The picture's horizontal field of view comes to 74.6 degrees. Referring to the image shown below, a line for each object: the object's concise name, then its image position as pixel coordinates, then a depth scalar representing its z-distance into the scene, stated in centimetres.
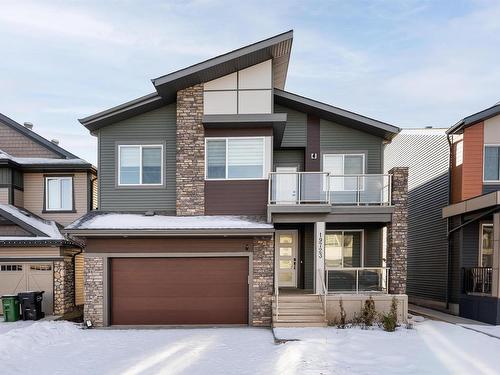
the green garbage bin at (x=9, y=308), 1109
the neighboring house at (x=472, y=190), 1191
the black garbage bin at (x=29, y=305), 1123
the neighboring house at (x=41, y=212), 1209
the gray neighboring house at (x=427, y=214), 1359
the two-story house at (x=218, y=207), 1021
